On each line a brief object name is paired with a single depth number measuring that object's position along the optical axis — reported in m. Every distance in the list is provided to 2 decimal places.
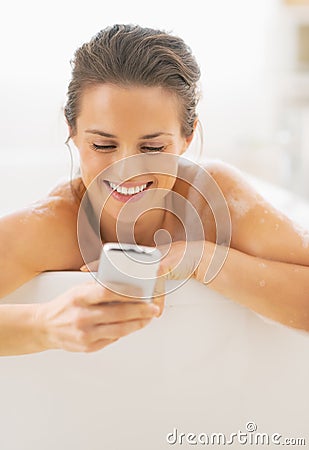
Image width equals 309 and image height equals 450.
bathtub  1.04
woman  0.99
